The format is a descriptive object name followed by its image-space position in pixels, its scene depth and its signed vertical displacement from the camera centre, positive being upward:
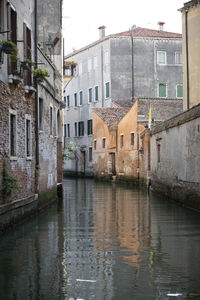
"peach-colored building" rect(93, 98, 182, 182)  36.00 +2.21
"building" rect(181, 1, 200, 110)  25.67 +5.28
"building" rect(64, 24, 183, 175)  46.91 +8.43
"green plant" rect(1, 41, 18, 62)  12.05 +2.58
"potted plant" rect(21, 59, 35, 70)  14.09 +2.54
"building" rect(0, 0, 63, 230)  12.70 +1.28
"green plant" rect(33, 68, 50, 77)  16.42 +2.72
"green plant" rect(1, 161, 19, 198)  12.54 -0.44
